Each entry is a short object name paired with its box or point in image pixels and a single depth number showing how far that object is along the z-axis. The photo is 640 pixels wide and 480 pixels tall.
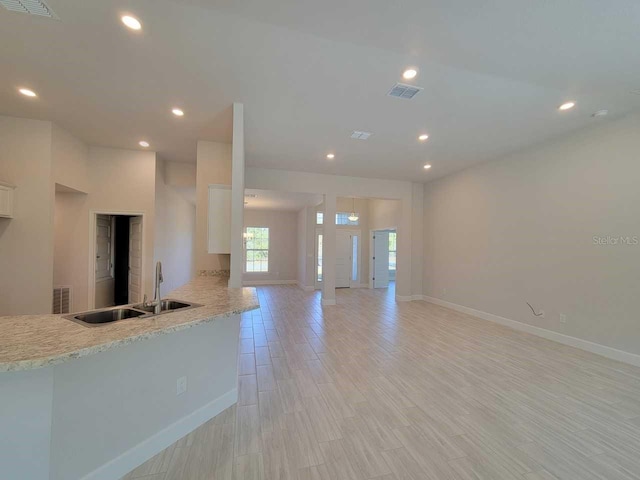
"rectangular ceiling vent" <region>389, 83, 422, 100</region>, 2.92
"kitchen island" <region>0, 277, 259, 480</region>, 1.26
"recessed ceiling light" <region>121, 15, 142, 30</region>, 2.07
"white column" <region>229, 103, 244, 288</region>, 3.07
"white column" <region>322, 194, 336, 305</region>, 6.60
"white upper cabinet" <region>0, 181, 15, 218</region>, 3.69
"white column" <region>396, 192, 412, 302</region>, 7.23
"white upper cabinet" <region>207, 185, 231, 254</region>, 3.49
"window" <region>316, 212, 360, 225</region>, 9.58
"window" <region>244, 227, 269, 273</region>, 10.06
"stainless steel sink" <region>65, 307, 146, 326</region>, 1.86
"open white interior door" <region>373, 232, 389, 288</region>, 9.52
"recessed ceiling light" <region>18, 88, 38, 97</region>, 3.10
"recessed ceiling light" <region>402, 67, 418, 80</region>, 2.63
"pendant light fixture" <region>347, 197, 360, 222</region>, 8.79
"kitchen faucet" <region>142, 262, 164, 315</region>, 2.16
